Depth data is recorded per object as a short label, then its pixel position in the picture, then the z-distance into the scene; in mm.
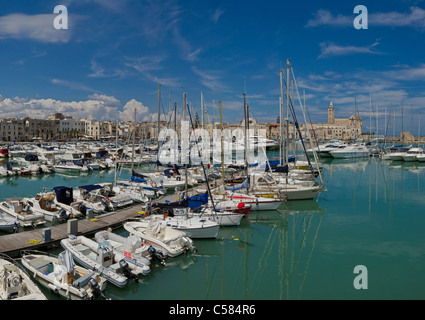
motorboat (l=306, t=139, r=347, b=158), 74300
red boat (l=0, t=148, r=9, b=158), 66438
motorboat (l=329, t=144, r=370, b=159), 72000
